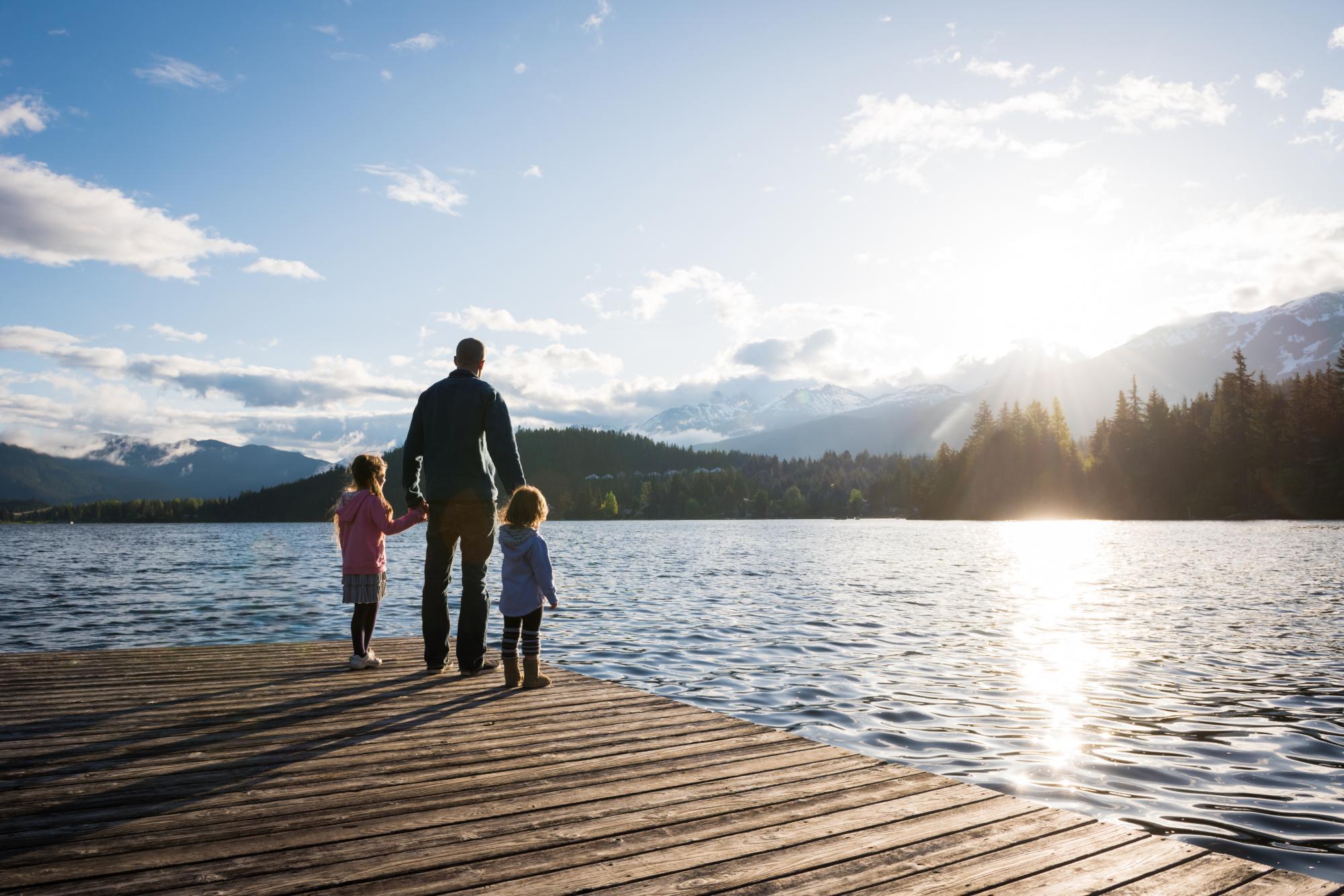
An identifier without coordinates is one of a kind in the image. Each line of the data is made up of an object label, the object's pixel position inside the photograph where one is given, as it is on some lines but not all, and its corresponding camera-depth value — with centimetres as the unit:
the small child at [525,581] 899
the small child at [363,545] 1020
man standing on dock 922
